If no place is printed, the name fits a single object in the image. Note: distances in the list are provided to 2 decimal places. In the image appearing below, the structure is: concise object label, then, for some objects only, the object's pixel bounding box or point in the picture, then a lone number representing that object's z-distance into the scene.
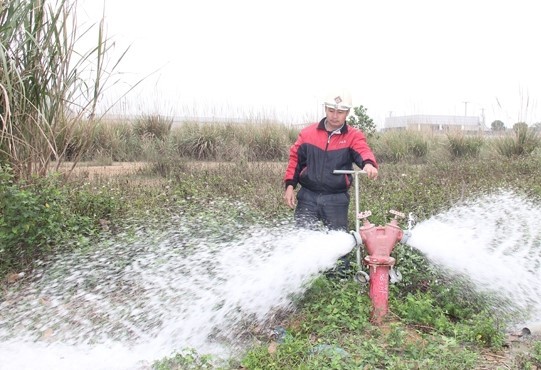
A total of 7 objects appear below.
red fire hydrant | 3.62
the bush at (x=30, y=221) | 4.21
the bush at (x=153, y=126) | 11.84
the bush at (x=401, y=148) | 11.41
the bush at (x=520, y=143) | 10.74
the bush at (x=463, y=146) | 11.60
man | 4.27
